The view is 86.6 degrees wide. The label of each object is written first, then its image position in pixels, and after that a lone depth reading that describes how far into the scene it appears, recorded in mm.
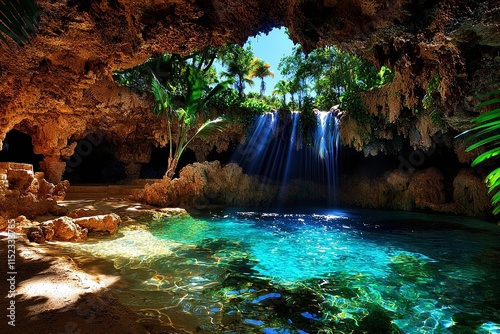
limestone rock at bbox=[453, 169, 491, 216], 11117
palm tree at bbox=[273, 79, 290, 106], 25867
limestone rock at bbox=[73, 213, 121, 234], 6101
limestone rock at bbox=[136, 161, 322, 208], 11227
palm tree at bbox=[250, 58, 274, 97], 26172
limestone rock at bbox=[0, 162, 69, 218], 6270
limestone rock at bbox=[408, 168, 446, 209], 12930
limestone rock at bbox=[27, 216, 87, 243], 5036
